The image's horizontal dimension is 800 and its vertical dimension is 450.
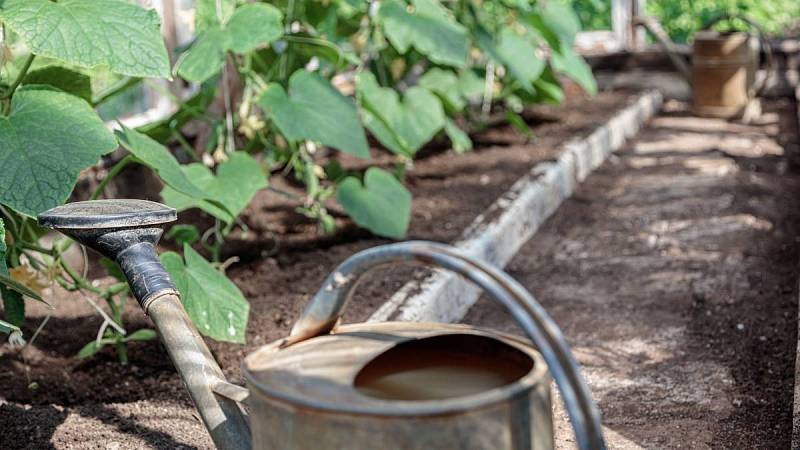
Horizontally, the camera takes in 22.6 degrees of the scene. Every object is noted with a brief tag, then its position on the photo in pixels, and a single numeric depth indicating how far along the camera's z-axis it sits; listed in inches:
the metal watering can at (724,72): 263.1
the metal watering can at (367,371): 49.7
